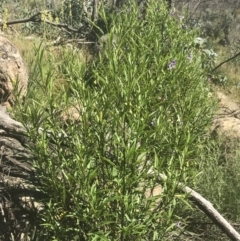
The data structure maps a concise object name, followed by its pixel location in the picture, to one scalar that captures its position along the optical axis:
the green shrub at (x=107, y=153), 1.96
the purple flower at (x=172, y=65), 3.23
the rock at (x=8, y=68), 4.56
